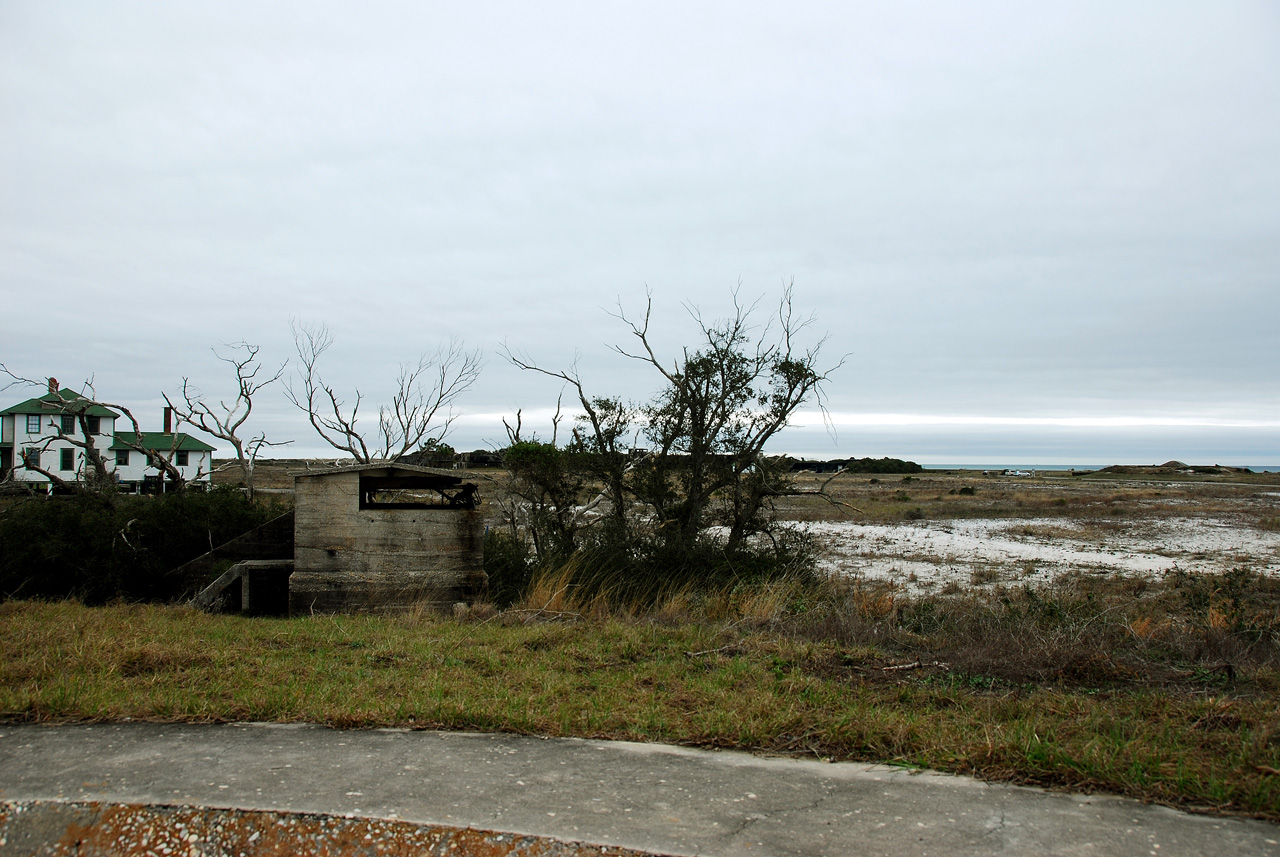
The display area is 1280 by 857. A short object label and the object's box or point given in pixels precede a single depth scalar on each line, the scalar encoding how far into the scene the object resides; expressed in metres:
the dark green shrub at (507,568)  12.28
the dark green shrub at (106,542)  11.94
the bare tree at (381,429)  23.05
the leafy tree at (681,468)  14.26
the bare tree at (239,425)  19.58
